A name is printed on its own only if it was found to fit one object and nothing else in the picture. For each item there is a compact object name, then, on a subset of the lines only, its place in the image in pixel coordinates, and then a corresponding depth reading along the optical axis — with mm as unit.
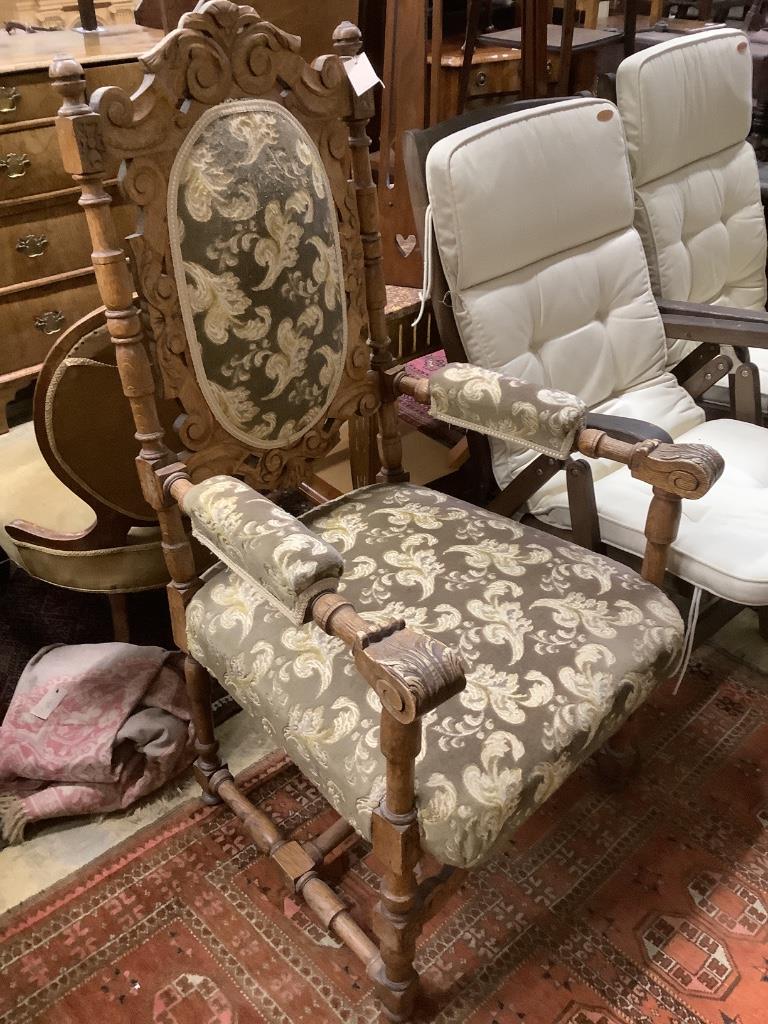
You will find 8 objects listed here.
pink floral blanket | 1534
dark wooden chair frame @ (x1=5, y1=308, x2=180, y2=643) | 1337
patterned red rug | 1284
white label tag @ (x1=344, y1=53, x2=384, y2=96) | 1289
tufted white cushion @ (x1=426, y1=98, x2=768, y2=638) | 1493
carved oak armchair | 1024
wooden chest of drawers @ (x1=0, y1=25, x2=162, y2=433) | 1814
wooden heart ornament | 2082
